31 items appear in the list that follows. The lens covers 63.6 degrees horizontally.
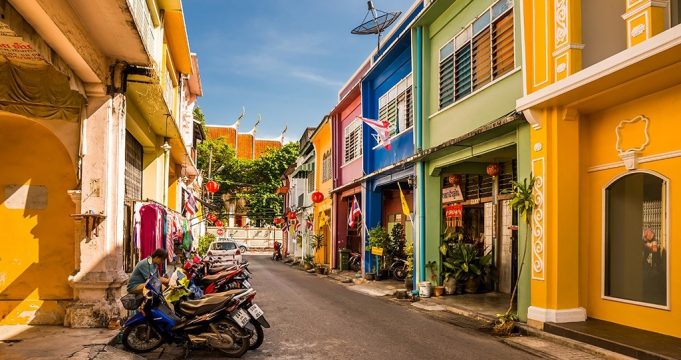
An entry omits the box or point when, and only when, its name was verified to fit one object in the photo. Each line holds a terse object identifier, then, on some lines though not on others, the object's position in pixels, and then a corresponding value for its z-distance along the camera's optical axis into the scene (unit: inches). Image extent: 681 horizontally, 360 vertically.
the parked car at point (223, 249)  951.6
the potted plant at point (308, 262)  1132.5
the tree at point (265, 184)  2076.8
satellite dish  780.5
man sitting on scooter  317.5
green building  438.6
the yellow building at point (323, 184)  1111.3
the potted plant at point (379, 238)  762.2
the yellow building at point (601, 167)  322.0
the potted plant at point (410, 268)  622.5
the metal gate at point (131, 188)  453.5
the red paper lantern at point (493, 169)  546.8
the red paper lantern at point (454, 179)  604.4
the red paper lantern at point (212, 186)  1084.5
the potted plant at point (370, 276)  788.0
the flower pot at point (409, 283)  627.5
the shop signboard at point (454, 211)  604.1
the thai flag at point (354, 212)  820.0
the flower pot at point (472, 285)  569.0
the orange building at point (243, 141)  2608.3
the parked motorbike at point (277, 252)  1632.6
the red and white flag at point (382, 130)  657.0
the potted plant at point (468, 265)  562.6
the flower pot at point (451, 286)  564.7
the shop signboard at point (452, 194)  636.1
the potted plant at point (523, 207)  384.2
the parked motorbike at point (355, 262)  957.1
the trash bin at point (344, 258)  991.0
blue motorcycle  293.9
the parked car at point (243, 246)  1840.6
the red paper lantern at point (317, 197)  1142.3
